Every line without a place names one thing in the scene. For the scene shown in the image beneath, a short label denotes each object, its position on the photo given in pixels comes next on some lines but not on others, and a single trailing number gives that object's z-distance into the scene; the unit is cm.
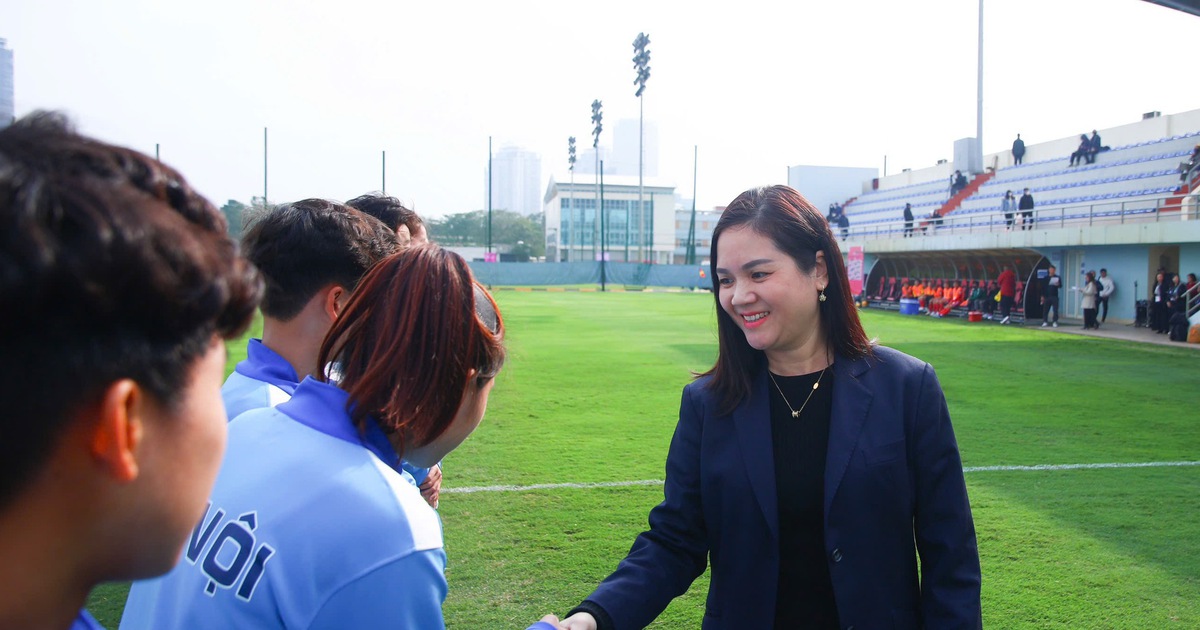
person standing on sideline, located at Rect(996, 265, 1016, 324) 2231
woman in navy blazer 218
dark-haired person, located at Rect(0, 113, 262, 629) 71
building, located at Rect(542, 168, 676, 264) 8125
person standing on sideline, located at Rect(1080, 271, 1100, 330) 1956
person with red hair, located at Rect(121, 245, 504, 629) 125
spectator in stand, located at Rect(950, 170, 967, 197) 3503
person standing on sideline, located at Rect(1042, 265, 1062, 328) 2098
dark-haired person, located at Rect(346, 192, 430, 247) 360
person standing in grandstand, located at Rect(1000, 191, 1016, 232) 2710
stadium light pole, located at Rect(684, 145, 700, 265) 5359
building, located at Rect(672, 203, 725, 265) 8688
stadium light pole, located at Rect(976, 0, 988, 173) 3103
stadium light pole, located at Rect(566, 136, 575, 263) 7544
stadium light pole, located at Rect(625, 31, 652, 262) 5825
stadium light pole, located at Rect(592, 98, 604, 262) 6575
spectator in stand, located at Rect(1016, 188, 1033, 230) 2406
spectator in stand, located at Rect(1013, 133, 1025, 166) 3347
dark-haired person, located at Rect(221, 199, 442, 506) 250
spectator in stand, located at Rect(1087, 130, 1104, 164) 2864
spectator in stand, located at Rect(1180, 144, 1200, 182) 2197
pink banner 2500
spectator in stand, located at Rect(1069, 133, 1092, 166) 2895
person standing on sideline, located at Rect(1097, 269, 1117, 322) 2028
